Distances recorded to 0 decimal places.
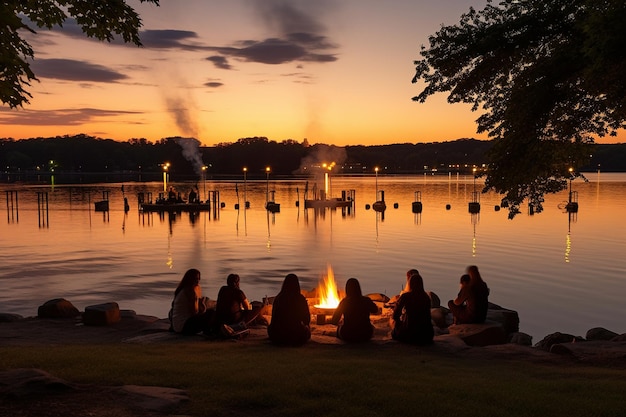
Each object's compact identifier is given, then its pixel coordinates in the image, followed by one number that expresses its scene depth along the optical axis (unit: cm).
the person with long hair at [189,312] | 1263
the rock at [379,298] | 1870
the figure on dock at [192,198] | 7652
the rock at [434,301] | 1941
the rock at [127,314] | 1625
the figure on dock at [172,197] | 7625
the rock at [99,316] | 1516
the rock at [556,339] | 1555
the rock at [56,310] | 1629
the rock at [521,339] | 1581
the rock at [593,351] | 1141
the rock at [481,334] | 1352
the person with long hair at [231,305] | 1302
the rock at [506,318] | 1656
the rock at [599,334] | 1705
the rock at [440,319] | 1614
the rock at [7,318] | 1594
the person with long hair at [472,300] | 1421
